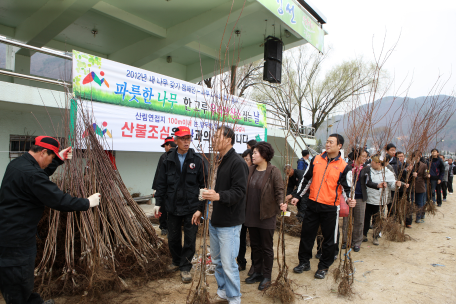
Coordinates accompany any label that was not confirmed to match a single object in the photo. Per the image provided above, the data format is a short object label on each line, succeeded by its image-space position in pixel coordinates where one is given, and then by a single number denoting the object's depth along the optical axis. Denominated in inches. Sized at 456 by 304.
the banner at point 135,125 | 183.8
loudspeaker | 303.9
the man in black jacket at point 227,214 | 90.8
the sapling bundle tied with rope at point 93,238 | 101.3
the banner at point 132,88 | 169.2
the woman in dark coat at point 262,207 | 114.3
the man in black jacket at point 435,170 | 270.7
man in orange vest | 124.4
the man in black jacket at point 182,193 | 118.1
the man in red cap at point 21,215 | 77.5
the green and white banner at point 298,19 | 264.6
